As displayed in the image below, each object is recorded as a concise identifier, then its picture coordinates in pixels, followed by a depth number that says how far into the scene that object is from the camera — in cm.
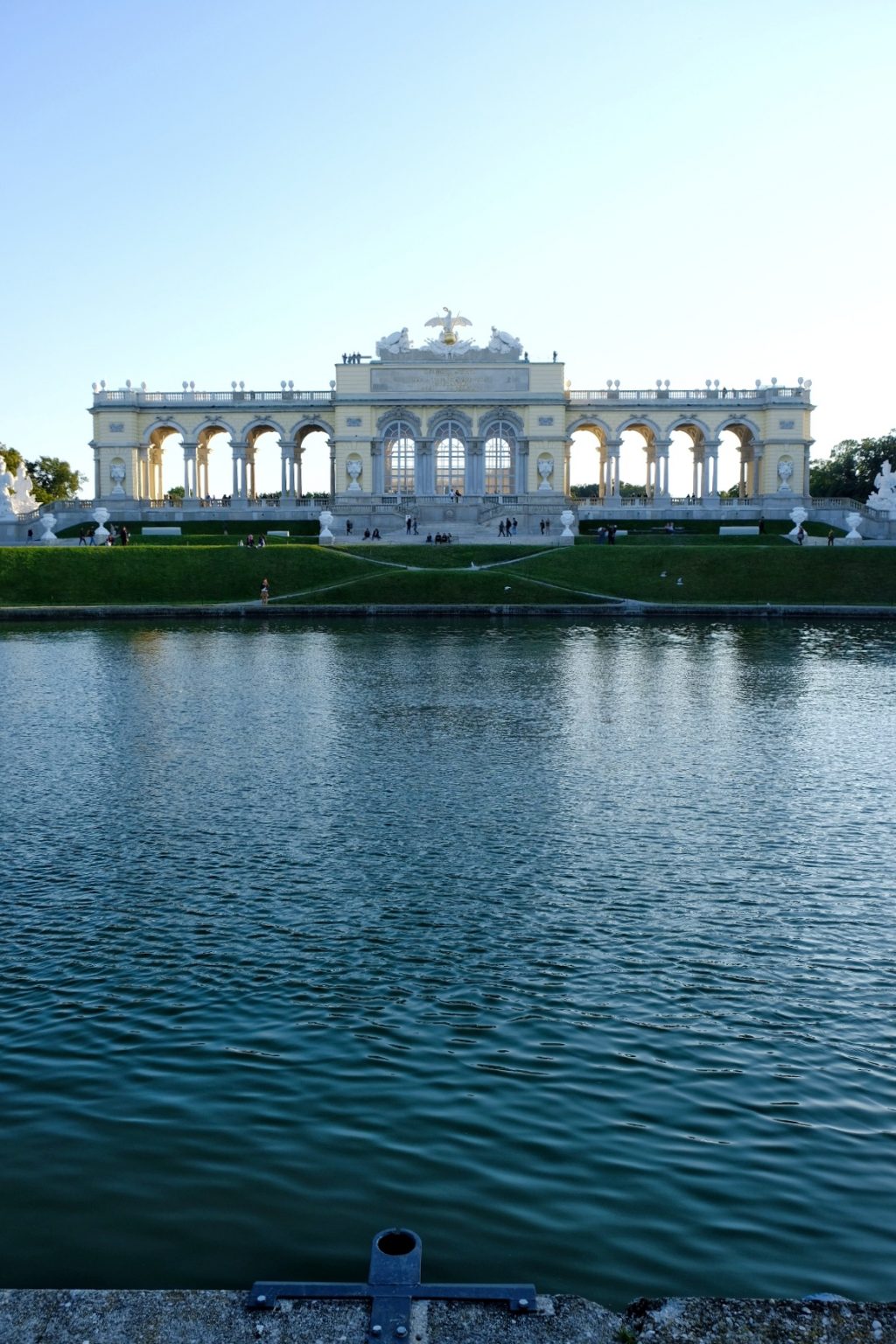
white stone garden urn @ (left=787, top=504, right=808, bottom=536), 6769
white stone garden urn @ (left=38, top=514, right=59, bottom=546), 7012
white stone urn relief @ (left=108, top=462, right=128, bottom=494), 8919
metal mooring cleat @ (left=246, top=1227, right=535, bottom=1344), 548
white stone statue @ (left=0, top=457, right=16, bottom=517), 7438
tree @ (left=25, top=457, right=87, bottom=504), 12419
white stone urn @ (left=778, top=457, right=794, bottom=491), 8762
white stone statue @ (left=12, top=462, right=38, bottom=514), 7675
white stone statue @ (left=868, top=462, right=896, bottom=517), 7325
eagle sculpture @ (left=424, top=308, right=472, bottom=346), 8838
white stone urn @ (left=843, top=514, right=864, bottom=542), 6781
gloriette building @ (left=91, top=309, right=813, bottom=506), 8794
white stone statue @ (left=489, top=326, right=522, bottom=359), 8806
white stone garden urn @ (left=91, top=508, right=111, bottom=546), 6938
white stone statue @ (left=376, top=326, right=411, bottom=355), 8794
